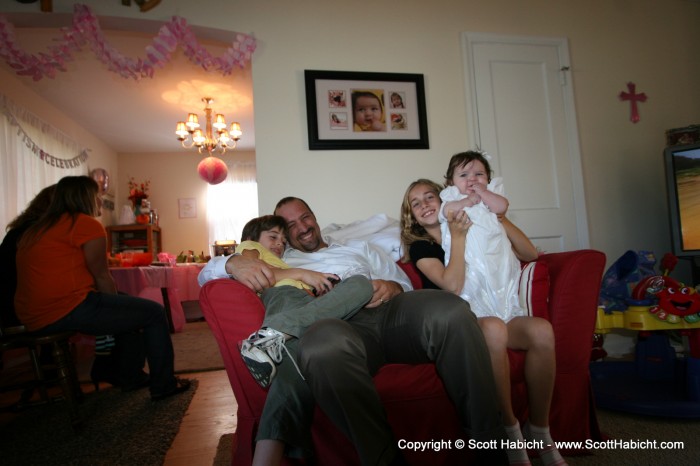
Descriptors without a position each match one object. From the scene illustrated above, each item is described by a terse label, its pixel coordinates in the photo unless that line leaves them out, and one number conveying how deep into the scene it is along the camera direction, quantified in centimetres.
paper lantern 518
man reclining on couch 107
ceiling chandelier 465
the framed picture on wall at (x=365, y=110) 265
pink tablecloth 395
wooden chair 197
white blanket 204
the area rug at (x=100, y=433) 165
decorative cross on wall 313
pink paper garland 241
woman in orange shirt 211
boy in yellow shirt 114
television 256
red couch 131
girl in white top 130
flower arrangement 631
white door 288
